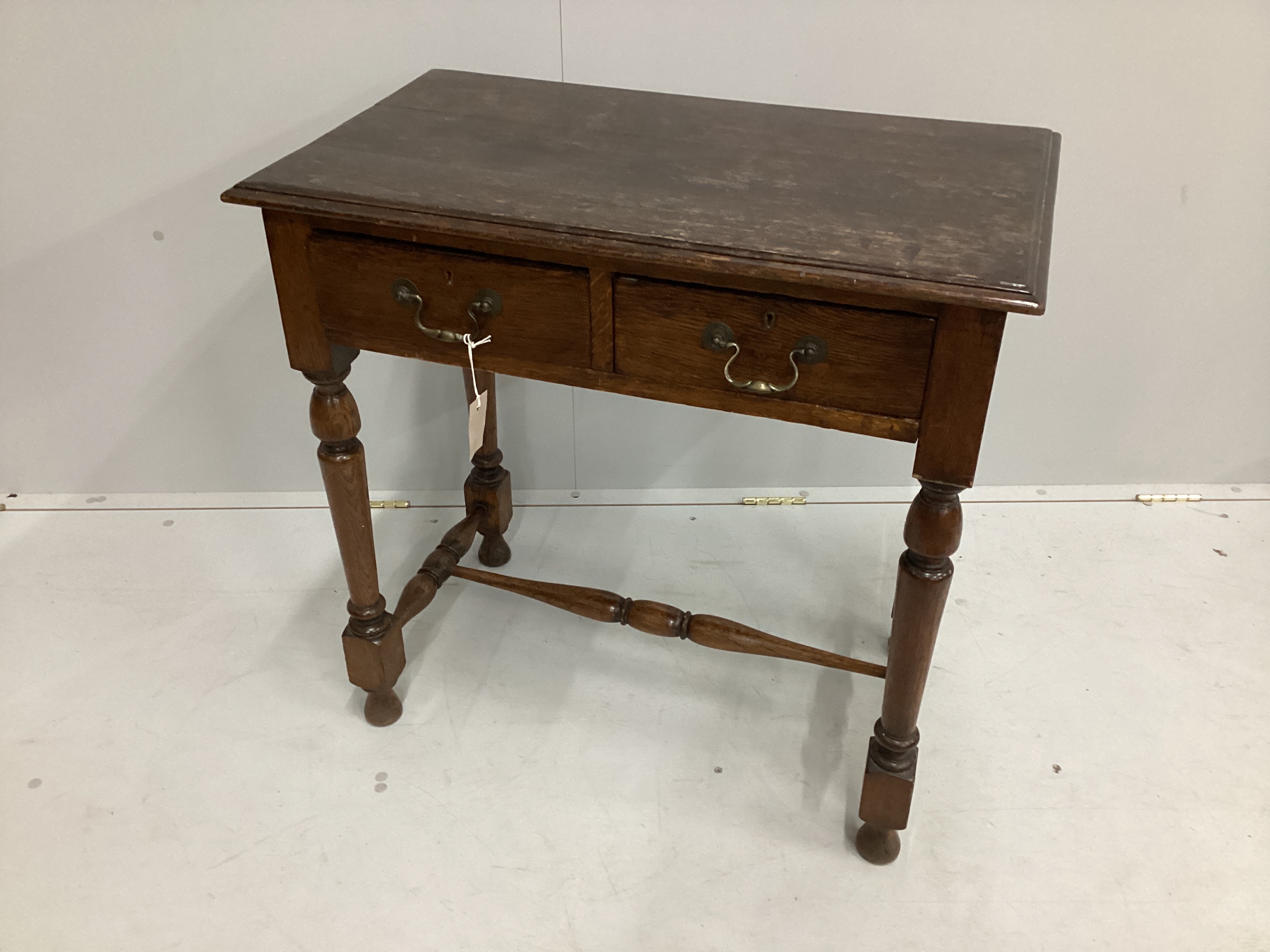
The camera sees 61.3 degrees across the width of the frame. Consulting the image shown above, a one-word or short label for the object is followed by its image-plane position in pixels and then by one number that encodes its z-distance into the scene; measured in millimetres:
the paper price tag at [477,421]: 1691
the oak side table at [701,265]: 1348
